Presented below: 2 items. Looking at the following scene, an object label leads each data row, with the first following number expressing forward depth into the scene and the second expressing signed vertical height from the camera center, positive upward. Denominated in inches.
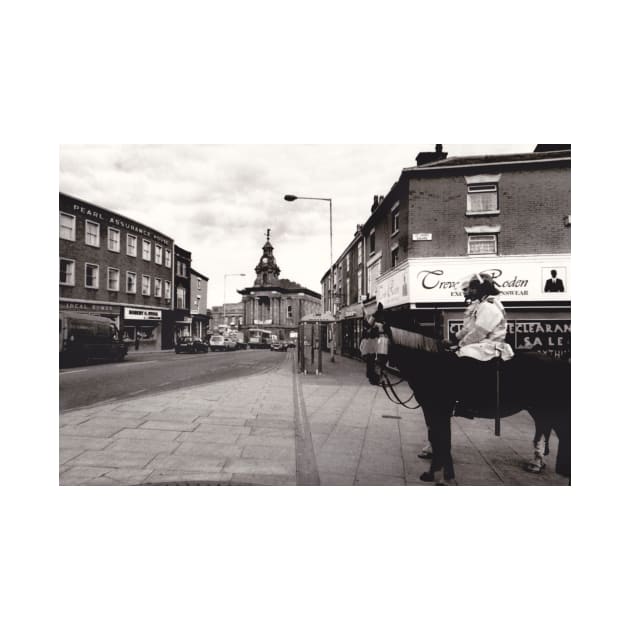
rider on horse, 110.4 -10.1
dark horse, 110.9 -27.8
